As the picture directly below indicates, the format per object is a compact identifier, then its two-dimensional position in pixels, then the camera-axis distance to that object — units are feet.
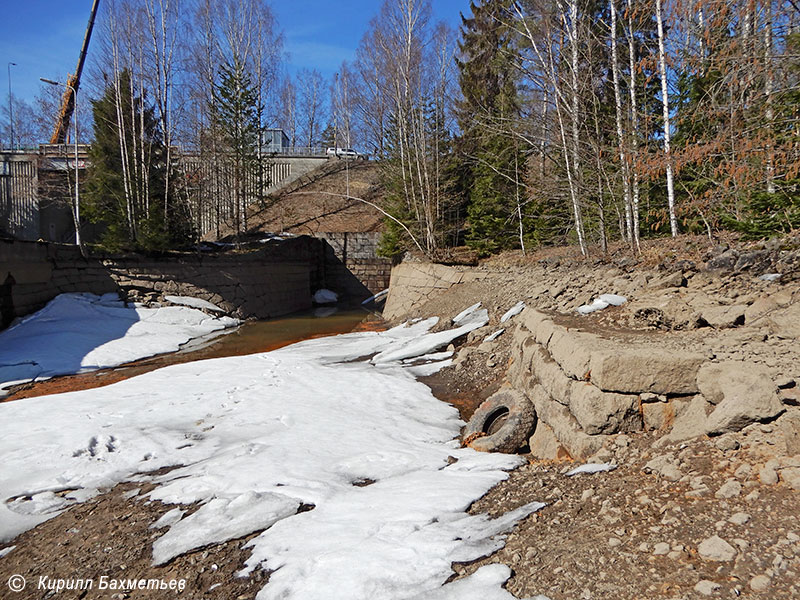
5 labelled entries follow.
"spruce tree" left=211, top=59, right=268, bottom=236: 69.41
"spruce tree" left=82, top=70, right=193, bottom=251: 52.85
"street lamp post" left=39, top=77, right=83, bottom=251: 54.66
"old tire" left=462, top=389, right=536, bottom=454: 14.34
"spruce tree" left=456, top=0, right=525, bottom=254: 53.78
